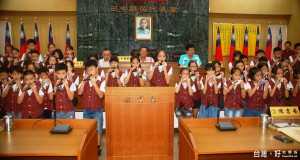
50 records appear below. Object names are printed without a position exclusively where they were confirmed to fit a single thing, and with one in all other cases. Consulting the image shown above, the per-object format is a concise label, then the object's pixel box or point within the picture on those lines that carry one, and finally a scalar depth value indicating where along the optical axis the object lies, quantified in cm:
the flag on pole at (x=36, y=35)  817
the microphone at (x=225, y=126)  245
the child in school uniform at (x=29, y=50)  605
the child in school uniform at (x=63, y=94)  347
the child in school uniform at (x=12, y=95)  384
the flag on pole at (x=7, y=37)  791
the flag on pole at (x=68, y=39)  838
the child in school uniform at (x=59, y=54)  576
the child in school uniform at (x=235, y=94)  376
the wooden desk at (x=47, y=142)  197
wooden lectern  295
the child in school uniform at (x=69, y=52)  625
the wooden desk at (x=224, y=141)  202
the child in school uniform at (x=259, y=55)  568
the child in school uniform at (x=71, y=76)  423
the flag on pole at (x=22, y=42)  791
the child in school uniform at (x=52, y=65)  477
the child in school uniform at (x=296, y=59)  615
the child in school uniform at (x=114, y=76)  405
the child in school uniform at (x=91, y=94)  361
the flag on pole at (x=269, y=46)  857
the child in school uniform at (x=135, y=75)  409
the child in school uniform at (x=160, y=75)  434
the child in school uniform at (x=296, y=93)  420
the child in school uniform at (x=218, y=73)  440
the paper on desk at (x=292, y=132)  223
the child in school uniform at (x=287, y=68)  502
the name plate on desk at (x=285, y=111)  268
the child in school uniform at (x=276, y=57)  560
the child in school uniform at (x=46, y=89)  370
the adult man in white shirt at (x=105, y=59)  556
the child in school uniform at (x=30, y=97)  351
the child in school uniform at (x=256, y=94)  377
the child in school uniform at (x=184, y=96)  383
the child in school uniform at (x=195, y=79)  408
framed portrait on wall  815
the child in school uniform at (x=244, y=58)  558
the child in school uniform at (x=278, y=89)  390
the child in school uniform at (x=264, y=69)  449
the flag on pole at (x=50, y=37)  834
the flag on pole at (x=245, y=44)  860
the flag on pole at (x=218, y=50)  851
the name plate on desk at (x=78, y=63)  580
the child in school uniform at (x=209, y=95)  394
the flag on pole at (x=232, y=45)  855
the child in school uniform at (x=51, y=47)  645
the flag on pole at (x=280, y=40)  856
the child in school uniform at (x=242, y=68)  457
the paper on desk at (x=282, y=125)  254
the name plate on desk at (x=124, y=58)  596
